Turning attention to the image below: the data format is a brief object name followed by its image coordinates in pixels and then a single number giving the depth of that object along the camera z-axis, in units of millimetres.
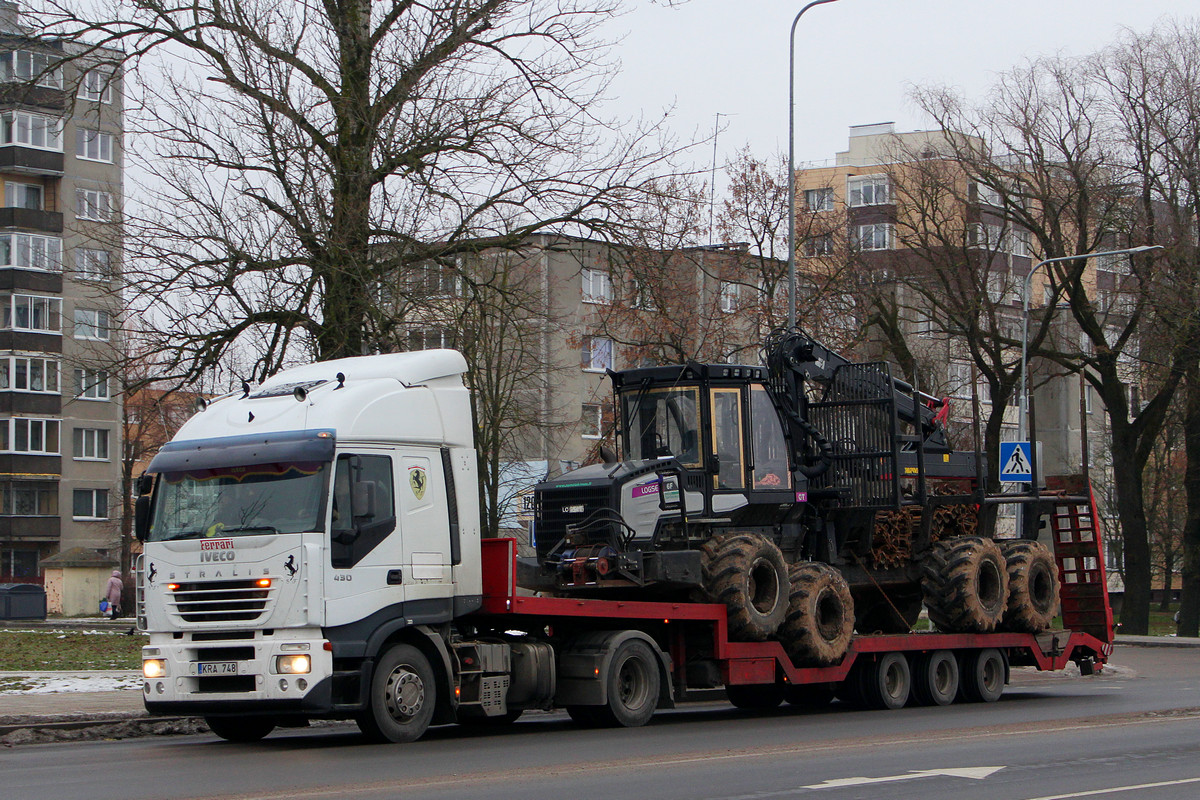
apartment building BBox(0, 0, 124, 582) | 64375
